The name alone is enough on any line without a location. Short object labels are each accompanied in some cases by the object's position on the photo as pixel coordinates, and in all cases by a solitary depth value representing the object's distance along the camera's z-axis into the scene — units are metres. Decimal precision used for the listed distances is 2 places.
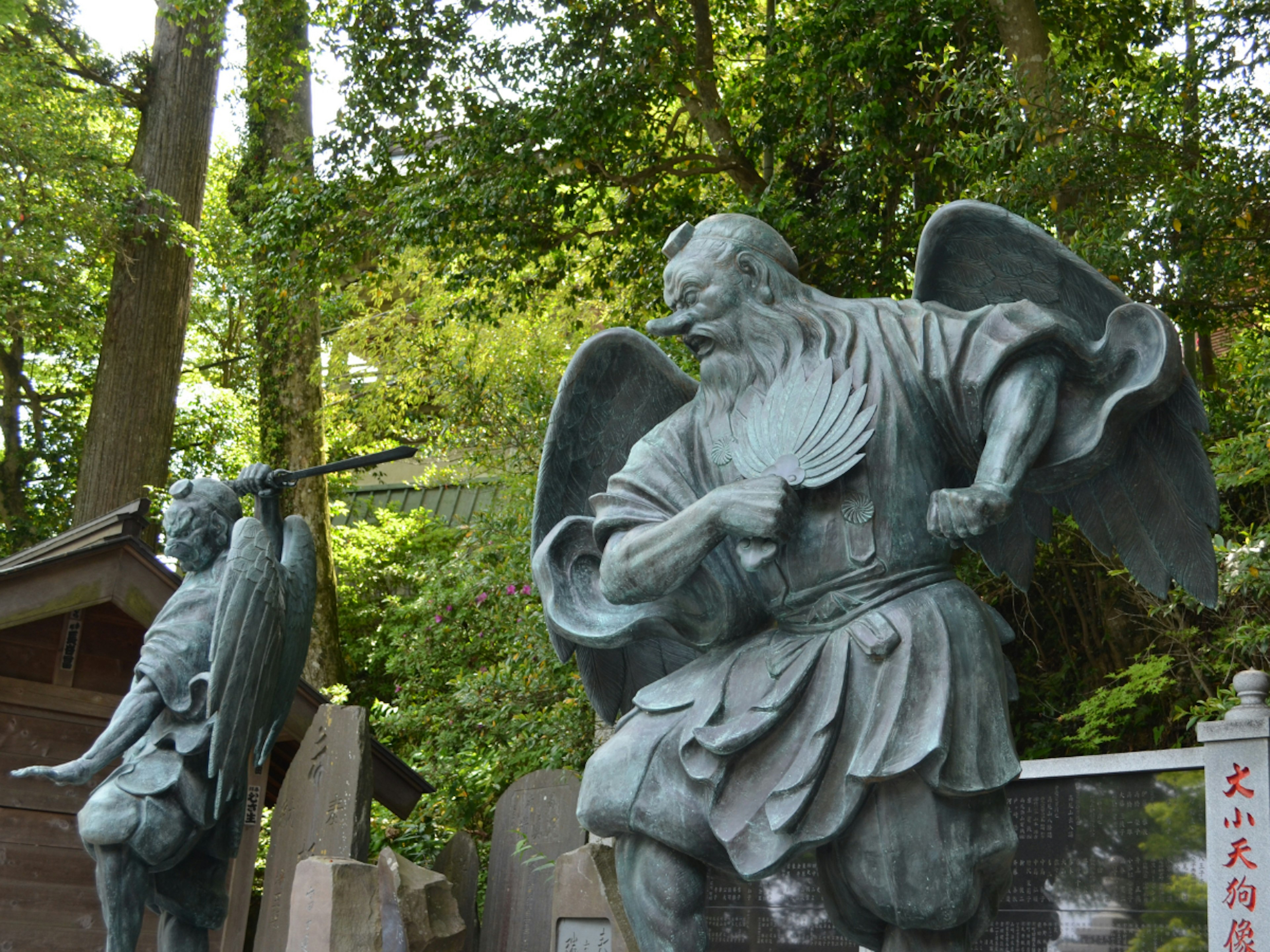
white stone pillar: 4.30
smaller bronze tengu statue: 3.99
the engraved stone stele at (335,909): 4.83
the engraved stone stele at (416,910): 5.32
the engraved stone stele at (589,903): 5.11
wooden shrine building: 6.44
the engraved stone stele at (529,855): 6.11
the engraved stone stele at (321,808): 6.00
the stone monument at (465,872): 6.71
